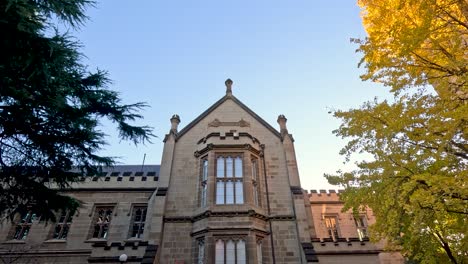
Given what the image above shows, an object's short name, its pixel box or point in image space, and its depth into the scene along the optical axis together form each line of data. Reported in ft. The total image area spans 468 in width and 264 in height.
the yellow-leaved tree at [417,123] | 22.06
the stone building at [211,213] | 39.37
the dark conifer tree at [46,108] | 23.73
